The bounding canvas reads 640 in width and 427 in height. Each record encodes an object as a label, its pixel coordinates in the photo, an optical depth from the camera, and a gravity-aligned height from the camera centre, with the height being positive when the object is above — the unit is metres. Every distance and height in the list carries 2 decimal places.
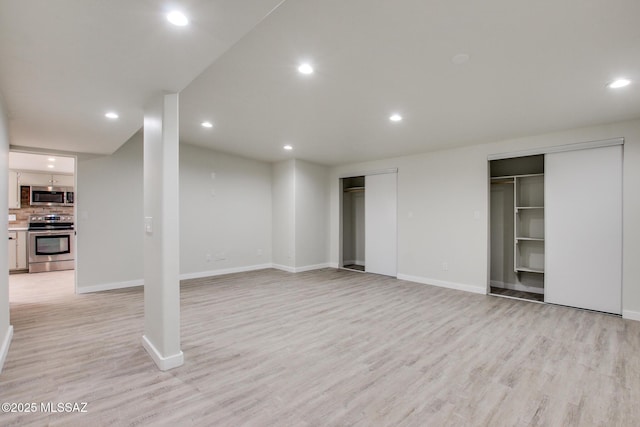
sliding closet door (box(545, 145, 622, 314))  3.73 -0.21
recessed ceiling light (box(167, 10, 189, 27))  1.45 +0.99
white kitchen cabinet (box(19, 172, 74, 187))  6.75 +0.81
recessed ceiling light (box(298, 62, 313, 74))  2.41 +1.21
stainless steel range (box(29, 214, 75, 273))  6.18 -0.66
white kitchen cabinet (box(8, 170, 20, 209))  6.52 +0.48
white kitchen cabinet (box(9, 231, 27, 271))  6.09 -0.75
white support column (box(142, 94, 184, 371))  2.37 -0.17
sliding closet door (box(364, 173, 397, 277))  5.92 -0.23
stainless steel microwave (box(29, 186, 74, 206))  6.79 +0.42
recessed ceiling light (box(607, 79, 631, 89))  2.62 +1.17
